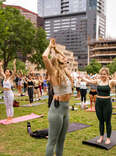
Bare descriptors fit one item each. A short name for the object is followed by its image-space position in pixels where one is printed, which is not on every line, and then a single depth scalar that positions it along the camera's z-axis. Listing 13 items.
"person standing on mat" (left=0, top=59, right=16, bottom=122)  8.67
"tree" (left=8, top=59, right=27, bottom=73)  40.66
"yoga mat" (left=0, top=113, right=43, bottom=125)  8.60
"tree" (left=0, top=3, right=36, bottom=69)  31.23
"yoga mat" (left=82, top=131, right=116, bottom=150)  5.73
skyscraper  165.61
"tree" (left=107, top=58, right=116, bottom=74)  60.53
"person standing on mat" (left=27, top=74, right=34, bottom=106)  13.26
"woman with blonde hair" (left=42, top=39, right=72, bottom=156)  3.48
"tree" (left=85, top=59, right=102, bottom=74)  71.19
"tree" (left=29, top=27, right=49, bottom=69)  33.91
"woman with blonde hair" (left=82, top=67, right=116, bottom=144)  5.84
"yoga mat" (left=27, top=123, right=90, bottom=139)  6.65
